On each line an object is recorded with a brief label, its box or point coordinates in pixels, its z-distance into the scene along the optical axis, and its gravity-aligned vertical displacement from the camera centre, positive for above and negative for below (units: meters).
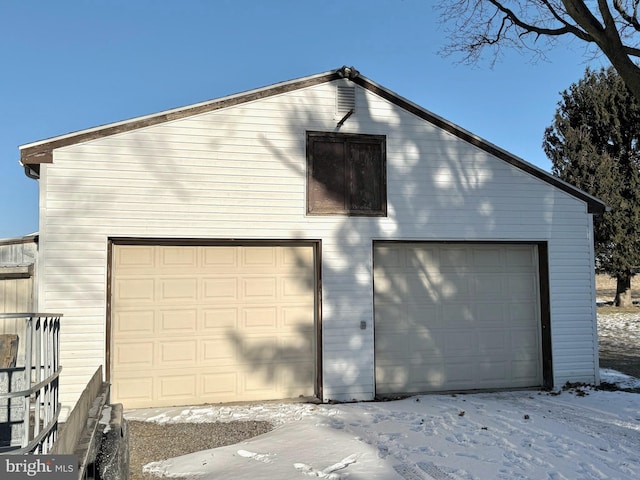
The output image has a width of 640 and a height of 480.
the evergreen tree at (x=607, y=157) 21.58 +4.39
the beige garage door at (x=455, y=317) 8.40 -0.92
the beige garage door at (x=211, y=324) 7.52 -0.88
